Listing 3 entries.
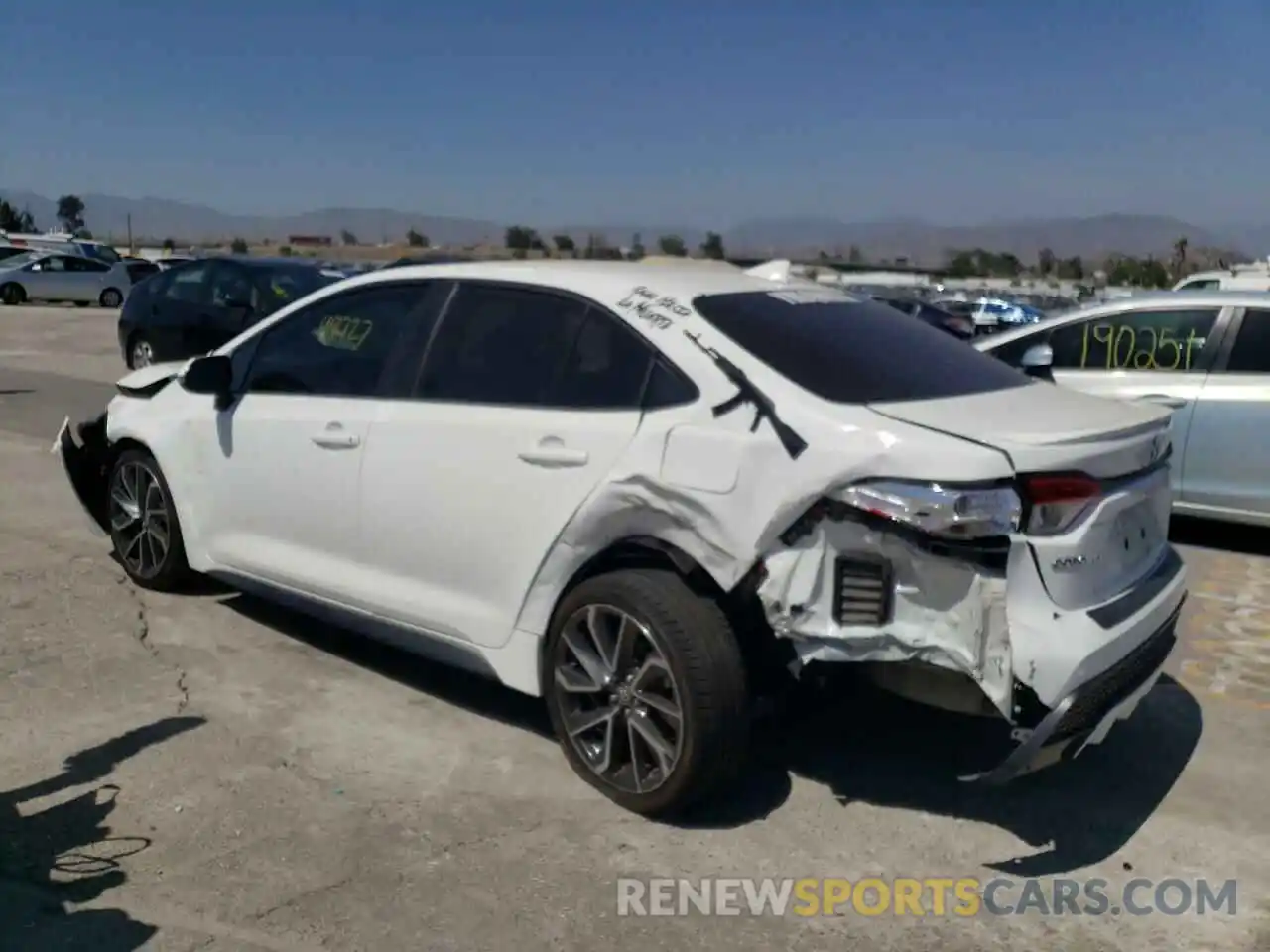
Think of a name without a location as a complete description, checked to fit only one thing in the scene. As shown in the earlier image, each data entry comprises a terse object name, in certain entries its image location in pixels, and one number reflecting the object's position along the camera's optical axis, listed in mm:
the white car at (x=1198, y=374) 7297
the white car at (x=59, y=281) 33625
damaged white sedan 3453
